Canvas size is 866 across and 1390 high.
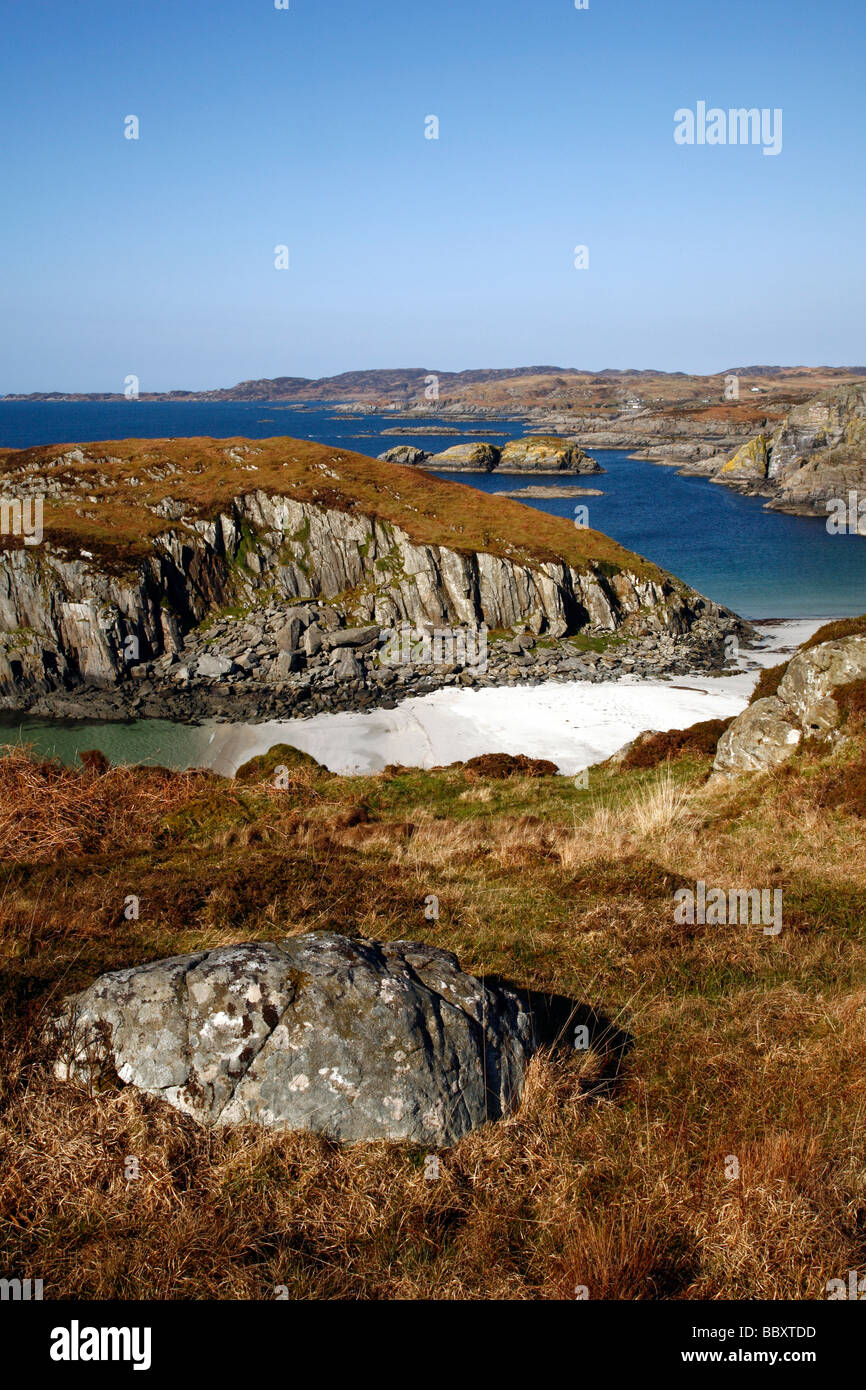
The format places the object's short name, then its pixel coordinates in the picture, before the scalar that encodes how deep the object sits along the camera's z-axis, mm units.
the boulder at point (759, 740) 17703
